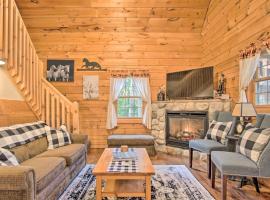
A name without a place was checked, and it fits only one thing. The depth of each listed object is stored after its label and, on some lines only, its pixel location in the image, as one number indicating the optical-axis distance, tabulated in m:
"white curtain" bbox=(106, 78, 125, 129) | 4.42
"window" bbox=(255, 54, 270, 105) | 2.78
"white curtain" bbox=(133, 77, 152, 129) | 4.41
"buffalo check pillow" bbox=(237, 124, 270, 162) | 2.02
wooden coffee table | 1.87
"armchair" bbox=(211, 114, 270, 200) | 1.94
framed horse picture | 4.47
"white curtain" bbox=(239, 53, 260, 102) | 2.82
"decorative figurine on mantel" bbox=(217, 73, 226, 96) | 3.61
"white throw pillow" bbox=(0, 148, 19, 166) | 1.78
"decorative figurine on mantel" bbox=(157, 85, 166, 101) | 4.39
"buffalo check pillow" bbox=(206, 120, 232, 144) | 2.86
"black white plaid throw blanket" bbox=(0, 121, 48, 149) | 2.20
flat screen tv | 3.69
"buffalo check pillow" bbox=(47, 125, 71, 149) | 2.86
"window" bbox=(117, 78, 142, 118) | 4.59
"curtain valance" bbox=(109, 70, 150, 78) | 4.46
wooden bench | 3.68
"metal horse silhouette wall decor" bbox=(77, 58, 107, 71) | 4.48
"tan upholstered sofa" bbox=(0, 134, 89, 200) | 1.50
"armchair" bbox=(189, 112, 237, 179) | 2.68
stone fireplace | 3.57
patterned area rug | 2.16
